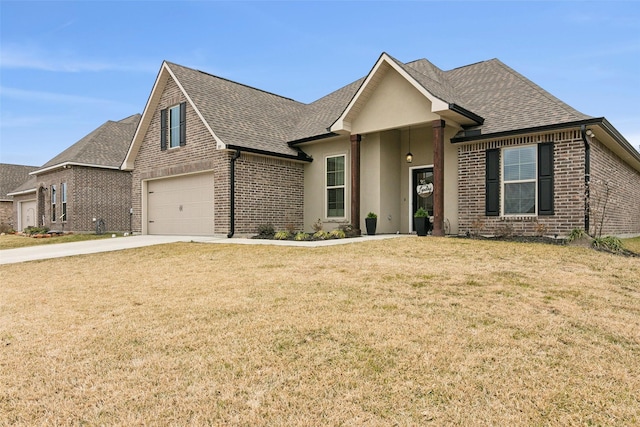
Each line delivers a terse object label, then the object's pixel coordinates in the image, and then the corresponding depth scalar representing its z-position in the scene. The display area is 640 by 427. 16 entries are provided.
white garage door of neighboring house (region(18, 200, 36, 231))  28.45
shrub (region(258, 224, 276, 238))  14.37
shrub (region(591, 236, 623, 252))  9.84
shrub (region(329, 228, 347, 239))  12.89
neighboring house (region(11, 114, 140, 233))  22.22
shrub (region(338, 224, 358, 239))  13.59
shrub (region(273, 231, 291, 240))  13.25
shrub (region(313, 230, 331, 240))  12.75
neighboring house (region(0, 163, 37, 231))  29.69
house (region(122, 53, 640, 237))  11.46
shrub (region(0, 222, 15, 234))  30.08
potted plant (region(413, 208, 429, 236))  12.18
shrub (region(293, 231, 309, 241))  12.46
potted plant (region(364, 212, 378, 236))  13.80
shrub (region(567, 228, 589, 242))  10.27
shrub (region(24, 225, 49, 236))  23.27
